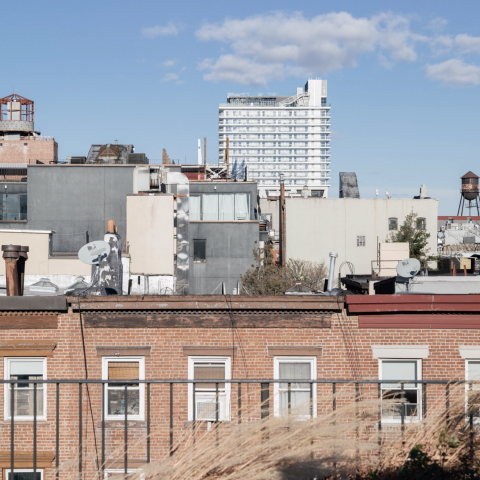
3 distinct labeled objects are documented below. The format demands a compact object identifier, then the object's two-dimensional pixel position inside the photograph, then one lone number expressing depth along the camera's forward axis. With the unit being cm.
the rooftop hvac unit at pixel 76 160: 6028
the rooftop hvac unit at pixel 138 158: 6160
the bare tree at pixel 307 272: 5529
